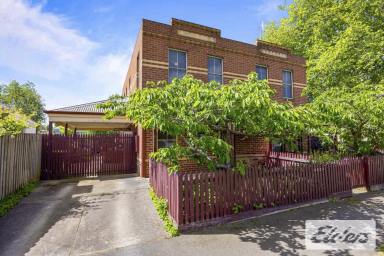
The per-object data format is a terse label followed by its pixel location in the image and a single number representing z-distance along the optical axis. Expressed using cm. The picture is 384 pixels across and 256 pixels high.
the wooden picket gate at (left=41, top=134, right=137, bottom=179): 1088
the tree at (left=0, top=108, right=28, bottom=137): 710
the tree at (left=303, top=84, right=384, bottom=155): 757
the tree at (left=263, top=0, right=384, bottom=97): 1456
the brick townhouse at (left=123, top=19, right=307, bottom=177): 1072
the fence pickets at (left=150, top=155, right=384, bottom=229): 528
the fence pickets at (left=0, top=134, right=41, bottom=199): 706
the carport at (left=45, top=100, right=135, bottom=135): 1104
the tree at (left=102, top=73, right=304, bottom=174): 475
